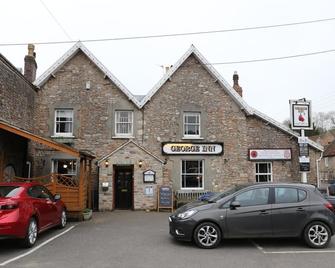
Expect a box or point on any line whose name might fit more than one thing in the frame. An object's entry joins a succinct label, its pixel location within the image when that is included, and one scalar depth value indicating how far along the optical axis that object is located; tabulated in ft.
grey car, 28.25
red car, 25.90
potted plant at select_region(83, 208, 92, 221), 45.24
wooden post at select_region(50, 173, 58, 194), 43.68
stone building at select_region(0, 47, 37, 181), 46.06
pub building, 61.26
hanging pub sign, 44.32
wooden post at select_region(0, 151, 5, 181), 43.64
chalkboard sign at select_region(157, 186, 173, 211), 57.06
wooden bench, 61.11
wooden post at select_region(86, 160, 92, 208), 56.34
